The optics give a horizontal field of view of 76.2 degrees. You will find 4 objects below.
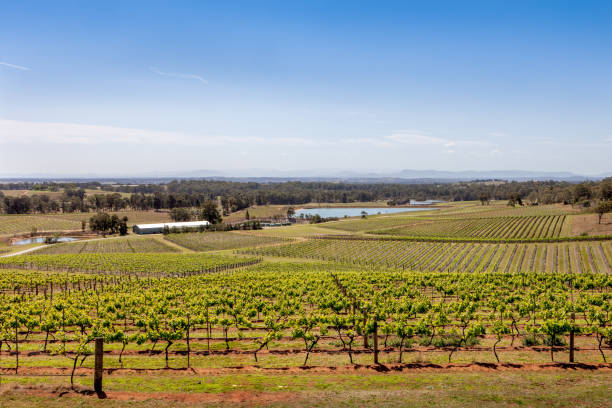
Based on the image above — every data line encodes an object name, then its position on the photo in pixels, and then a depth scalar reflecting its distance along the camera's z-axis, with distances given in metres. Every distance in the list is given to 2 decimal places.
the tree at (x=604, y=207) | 107.62
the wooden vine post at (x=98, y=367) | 16.53
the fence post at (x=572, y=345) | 20.42
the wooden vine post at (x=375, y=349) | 20.83
